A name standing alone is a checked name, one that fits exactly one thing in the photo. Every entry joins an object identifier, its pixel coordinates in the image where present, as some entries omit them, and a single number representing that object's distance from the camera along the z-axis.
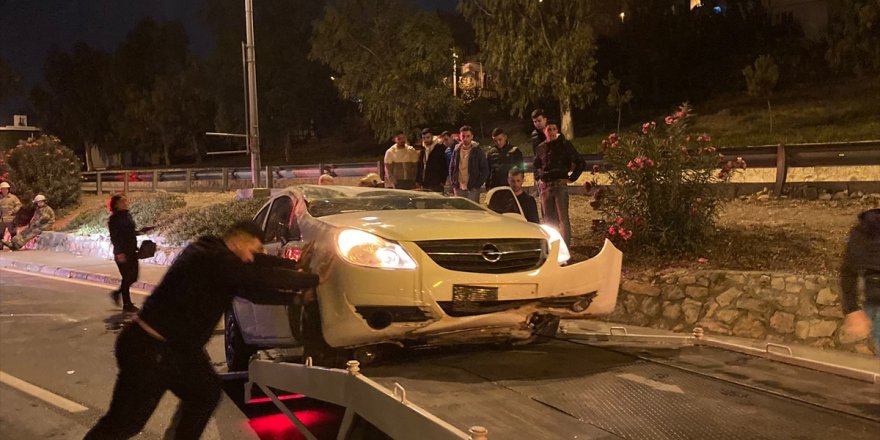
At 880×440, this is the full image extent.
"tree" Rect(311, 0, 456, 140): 37.47
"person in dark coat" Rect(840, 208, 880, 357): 4.44
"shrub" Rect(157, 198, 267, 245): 15.99
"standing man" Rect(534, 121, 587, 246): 9.08
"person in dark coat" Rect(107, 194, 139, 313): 9.77
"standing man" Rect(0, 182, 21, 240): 19.92
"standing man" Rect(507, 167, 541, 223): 8.70
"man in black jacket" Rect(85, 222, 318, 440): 3.84
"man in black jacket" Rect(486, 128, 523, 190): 10.18
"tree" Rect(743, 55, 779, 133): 31.05
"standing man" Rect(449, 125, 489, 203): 9.87
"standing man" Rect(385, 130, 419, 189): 10.80
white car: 4.59
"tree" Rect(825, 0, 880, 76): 28.08
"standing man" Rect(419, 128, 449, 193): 10.45
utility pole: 16.03
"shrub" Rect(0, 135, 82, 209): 23.83
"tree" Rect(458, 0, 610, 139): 31.28
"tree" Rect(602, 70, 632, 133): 33.28
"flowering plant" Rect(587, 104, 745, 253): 8.84
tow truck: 3.62
